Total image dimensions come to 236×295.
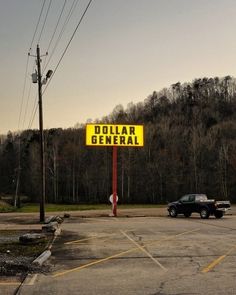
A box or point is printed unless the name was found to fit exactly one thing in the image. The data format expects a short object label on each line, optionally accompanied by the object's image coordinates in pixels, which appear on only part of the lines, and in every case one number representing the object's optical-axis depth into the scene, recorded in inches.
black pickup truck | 1019.9
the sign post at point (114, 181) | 1135.6
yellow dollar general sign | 1158.8
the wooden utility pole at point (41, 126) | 980.9
